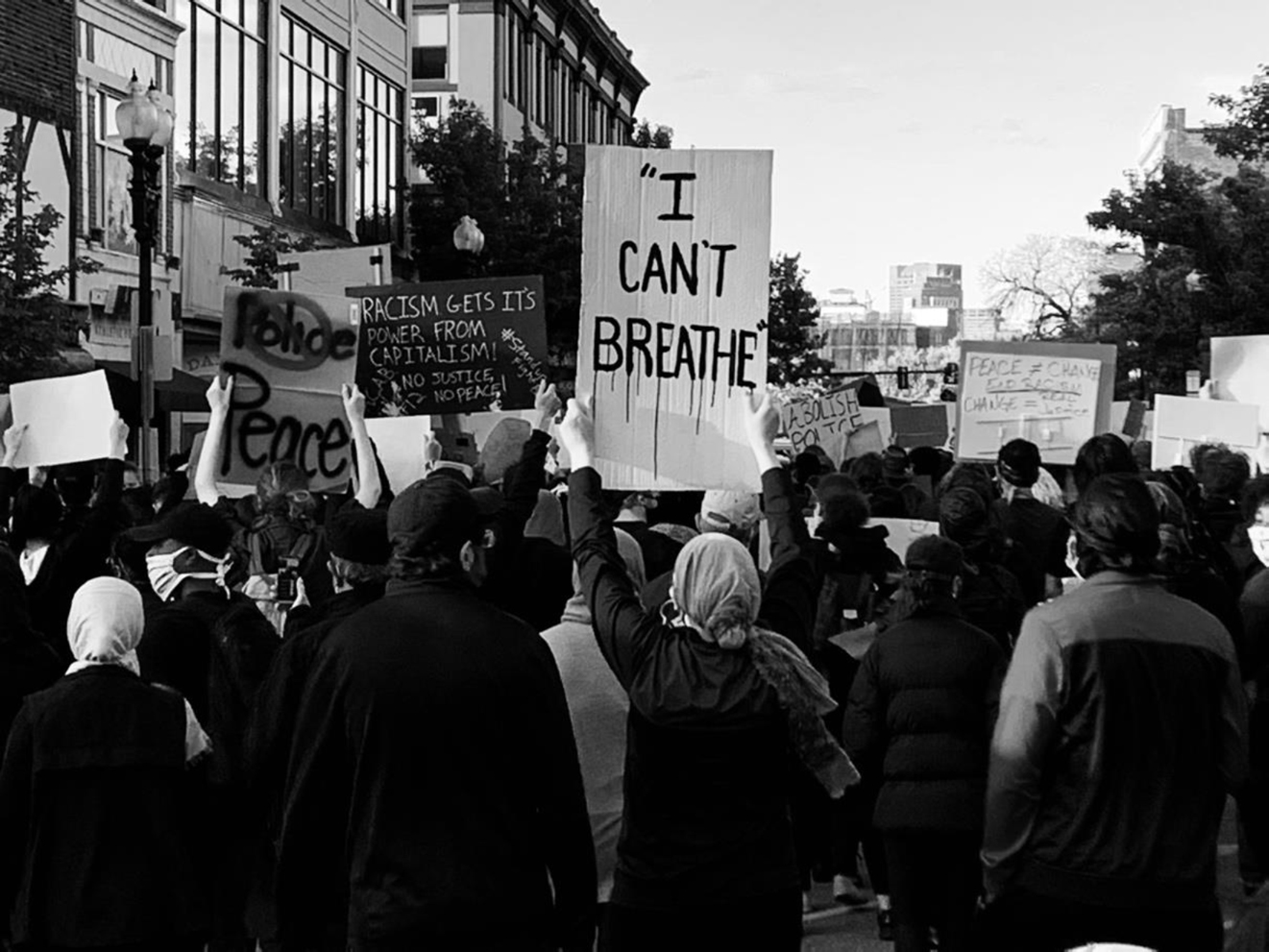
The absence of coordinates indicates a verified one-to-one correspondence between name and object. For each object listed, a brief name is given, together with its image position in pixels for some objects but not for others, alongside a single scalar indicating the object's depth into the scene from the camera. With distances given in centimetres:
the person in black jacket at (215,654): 573
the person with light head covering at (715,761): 471
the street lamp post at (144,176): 1573
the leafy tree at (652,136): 4531
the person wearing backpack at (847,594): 795
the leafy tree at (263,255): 2514
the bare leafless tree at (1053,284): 6369
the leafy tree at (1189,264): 3528
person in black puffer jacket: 618
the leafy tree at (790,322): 5538
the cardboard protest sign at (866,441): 1717
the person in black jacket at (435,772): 411
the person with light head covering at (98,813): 515
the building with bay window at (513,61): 4859
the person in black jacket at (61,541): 770
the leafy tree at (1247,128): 3594
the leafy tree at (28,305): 1673
